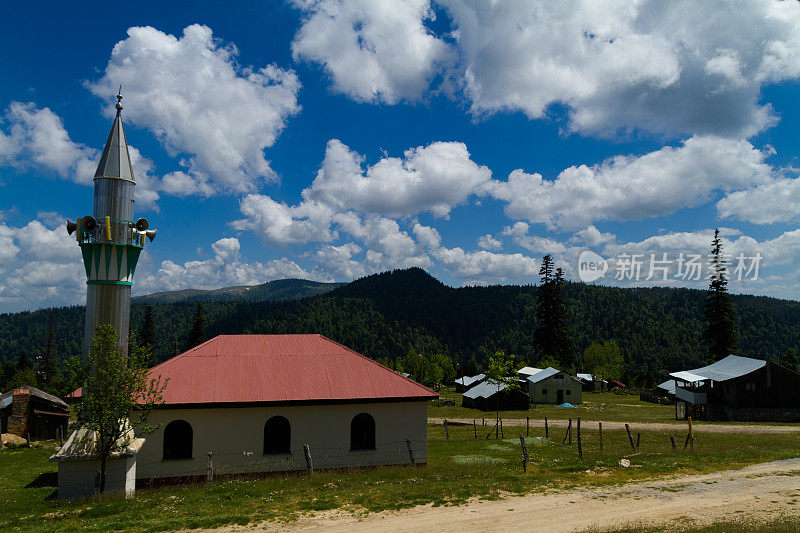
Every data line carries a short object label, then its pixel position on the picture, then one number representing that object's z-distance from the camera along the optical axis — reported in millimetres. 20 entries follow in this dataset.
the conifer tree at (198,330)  81688
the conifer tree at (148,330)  85369
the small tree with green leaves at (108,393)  15039
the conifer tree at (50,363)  90375
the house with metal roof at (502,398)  57094
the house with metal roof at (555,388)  65062
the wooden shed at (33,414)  37156
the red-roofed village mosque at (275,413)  18359
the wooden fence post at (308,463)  17488
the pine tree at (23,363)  94438
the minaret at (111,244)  19750
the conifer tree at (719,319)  59500
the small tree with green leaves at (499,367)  36156
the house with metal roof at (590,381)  101025
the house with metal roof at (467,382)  87938
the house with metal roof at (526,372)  78625
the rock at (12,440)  33438
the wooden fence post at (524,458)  18228
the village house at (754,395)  43656
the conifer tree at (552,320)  78750
